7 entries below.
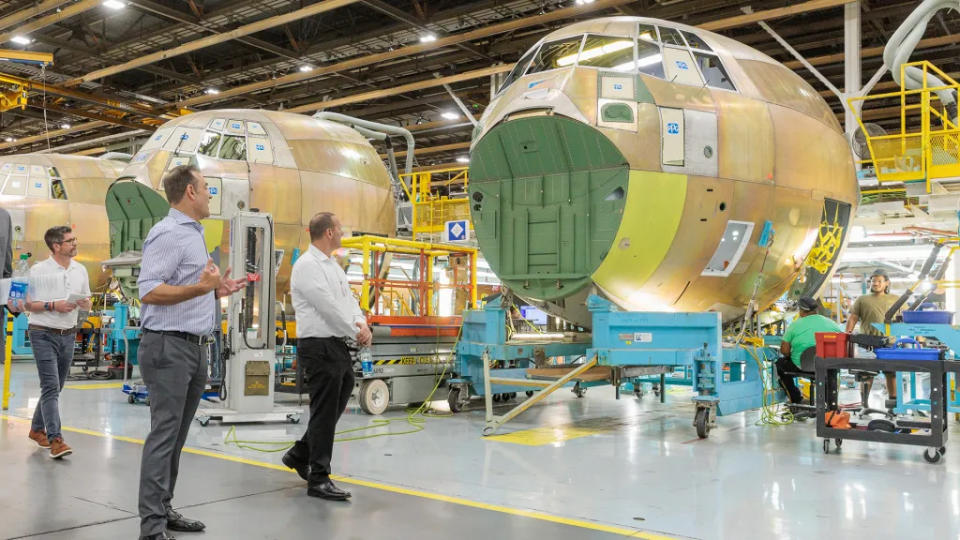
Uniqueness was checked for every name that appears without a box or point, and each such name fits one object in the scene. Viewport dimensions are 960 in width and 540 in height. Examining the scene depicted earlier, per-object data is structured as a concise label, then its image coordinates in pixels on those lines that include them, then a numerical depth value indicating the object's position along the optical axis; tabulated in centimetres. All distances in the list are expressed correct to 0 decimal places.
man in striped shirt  435
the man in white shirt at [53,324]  708
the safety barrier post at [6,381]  1043
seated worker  991
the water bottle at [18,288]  612
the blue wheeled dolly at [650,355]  875
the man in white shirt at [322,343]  567
